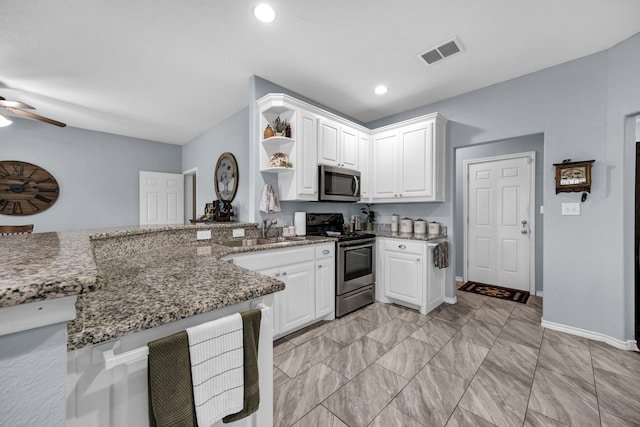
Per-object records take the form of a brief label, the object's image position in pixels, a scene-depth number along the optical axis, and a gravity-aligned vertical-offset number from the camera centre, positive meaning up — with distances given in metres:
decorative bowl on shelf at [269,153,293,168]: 2.72 +0.55
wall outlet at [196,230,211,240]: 2.34 -0.21
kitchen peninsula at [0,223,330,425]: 0.47 -0.30
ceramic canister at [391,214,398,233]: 3.61 -0.17
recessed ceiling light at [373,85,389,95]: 3.02 +1.48
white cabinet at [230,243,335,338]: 2.24 -0.66
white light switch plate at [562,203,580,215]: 2.43 +0.04
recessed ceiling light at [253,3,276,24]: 1.83 +1.47
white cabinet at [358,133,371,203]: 3.56 +0.68
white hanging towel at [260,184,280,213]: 2.77 +0.13
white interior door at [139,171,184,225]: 4.96 +0.28
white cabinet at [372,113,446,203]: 3.08 +0.66
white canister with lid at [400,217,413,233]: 3.47 -0.18
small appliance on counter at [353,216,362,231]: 3.78 -0.16
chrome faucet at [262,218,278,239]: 2.76 -0.16
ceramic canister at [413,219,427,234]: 3.37 -0.19
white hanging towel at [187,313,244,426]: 0.76 -0.49
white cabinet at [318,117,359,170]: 3.04 +0.86
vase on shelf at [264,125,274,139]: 2.73 +0.85
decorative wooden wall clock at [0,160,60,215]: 3.73 +0.35
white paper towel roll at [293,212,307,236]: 3.08 -0.14
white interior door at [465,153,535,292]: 3.60 -0.13
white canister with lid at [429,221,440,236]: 3.22 -0.21
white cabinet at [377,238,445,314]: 2.90 -0.74
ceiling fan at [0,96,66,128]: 2.30 +1.00
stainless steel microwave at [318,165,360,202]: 3.02 +0.35
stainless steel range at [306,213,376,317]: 2.77 -0.60
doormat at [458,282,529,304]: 3.40 -1.13
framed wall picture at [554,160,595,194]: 2.32 +0.34
